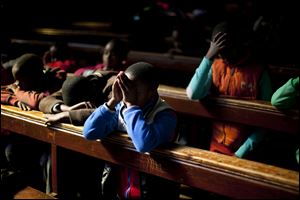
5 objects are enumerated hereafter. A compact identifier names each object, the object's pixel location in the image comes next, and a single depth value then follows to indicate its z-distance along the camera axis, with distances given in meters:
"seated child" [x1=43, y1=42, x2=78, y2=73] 7.33
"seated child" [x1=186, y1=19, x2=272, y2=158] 4.19
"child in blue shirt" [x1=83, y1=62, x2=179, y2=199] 3.04
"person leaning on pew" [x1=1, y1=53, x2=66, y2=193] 4.52
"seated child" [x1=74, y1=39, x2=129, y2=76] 6.01
